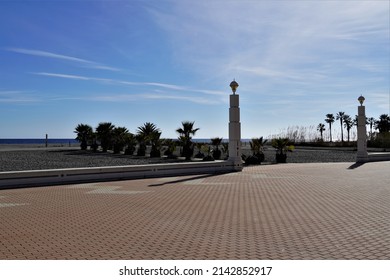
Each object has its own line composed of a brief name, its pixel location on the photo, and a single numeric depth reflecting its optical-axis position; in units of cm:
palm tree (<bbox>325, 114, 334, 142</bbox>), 9181
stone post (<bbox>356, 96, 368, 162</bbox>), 2586
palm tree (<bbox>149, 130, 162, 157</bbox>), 3575
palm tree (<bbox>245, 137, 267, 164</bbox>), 2645
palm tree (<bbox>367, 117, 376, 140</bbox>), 9334
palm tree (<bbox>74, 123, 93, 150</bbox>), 4969
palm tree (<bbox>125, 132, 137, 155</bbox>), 3941
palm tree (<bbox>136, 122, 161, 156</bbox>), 3755
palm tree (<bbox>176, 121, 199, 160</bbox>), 3266
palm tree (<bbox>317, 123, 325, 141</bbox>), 8750
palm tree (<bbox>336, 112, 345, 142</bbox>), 9047
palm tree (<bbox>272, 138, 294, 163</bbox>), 2846
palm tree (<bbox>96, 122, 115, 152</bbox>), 4522
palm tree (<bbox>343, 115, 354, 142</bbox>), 8707
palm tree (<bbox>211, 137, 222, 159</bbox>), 3153
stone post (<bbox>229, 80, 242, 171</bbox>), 1955
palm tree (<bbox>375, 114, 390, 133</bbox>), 8088
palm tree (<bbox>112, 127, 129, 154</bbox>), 4175
